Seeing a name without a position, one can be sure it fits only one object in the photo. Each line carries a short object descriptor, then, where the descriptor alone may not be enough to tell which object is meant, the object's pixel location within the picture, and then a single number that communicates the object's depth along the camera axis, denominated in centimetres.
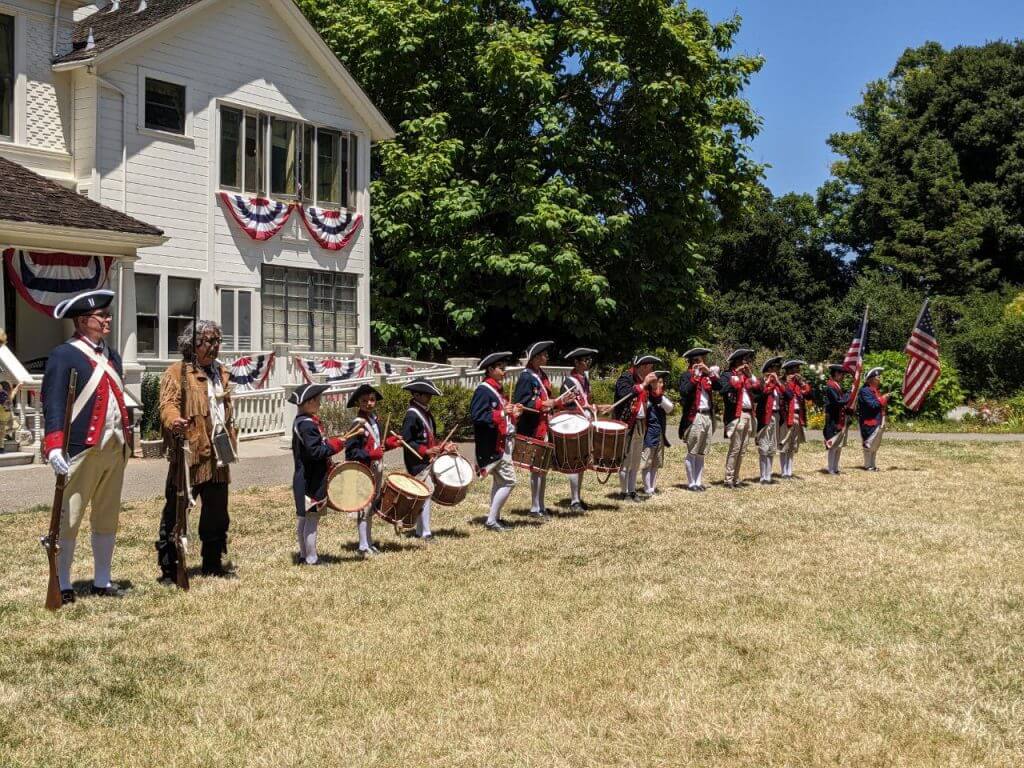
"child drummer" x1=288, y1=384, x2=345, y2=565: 1038
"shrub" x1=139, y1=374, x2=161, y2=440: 2014
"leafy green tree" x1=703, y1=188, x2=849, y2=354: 5116
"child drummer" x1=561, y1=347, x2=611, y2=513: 1425
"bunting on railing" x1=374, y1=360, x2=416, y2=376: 2552
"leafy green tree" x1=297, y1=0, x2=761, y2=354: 2883
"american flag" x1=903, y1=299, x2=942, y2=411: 2066
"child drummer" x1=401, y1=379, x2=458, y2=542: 1205
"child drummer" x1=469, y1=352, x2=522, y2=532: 1275
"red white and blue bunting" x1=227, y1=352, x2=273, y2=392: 2328
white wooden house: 2184
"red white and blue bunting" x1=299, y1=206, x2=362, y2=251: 2630
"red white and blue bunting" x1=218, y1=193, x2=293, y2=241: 2467
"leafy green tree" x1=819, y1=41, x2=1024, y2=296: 4434
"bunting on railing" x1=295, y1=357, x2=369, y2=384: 2427
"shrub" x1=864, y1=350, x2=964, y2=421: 3020
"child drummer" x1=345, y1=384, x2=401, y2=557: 1101
